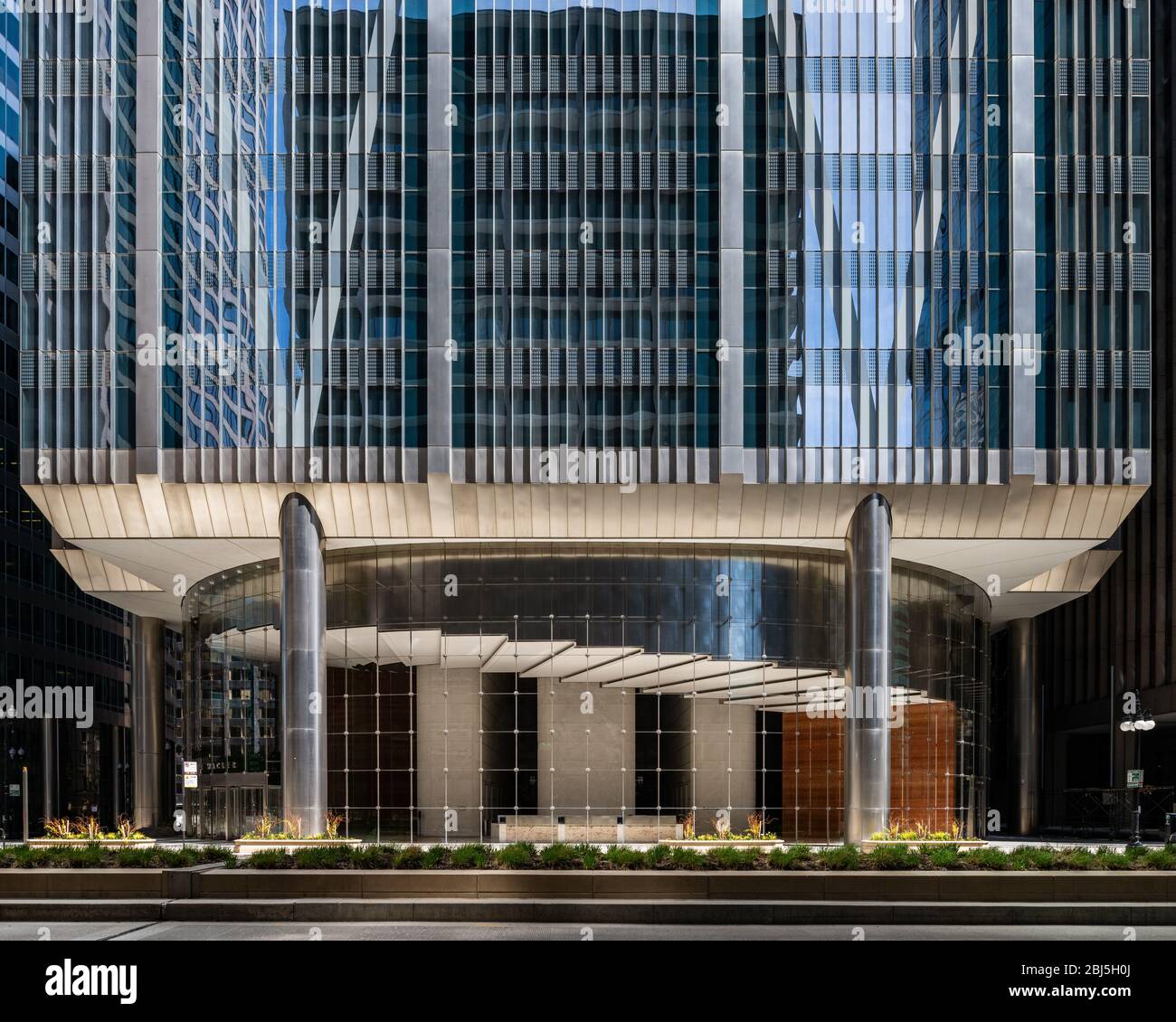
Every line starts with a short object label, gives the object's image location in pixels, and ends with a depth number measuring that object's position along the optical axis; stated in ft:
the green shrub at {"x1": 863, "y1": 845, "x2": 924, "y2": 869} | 73.61
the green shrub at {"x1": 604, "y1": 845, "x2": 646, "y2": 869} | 74.33
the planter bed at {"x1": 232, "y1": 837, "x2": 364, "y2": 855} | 110.63
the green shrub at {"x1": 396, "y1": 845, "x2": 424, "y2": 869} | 73.82
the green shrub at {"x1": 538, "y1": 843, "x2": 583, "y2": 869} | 73.92
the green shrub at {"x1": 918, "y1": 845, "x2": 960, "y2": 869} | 73.97
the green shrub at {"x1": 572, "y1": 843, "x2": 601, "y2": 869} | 73.82
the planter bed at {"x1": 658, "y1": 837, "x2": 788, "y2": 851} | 102.65
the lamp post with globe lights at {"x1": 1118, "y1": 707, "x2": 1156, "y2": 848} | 157.07
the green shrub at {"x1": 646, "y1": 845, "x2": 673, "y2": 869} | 74.79
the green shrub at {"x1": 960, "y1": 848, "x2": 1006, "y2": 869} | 73.41
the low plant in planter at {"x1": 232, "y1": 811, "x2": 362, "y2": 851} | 111.86
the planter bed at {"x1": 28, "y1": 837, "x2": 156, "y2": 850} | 93.97
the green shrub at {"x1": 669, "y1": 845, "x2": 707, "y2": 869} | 74.49
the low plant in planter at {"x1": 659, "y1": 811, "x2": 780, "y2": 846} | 105.50
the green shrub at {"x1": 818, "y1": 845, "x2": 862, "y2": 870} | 73.05
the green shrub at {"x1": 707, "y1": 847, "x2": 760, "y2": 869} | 74.43
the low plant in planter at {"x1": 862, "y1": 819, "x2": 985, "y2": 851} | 107.55
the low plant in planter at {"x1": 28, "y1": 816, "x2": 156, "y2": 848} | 96.02
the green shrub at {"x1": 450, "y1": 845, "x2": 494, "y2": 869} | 74.33
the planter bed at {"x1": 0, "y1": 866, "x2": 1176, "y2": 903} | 68.69
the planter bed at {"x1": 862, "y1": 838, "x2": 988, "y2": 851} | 104.47
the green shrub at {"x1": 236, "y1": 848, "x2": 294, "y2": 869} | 74.79
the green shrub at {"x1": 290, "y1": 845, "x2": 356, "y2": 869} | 73.67
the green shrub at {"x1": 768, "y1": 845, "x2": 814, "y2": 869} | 74.90
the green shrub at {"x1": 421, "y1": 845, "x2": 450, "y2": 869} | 73.96
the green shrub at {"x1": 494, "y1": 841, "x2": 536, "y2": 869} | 74.02
